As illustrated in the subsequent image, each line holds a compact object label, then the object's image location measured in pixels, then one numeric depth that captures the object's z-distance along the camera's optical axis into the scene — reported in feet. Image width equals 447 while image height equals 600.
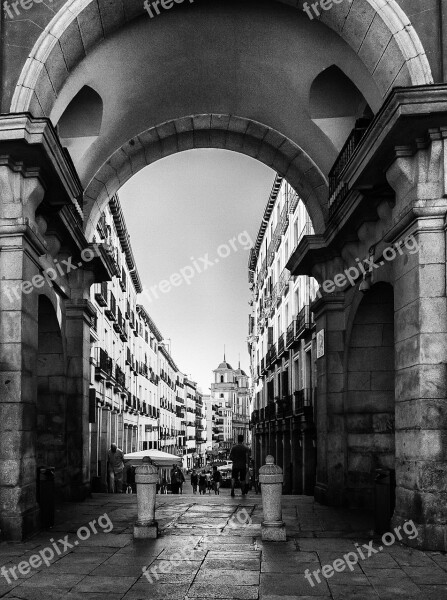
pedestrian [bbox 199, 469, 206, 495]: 161.17
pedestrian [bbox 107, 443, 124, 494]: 71.00
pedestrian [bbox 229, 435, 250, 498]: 58.18
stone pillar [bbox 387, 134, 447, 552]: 31.45
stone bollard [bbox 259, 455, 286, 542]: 34.04
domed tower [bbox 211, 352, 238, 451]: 504.02
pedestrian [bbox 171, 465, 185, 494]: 115.44
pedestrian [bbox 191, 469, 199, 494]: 162.57
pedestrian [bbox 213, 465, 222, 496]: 154.85
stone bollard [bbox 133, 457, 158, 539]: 34.86
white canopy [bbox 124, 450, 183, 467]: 91.97
